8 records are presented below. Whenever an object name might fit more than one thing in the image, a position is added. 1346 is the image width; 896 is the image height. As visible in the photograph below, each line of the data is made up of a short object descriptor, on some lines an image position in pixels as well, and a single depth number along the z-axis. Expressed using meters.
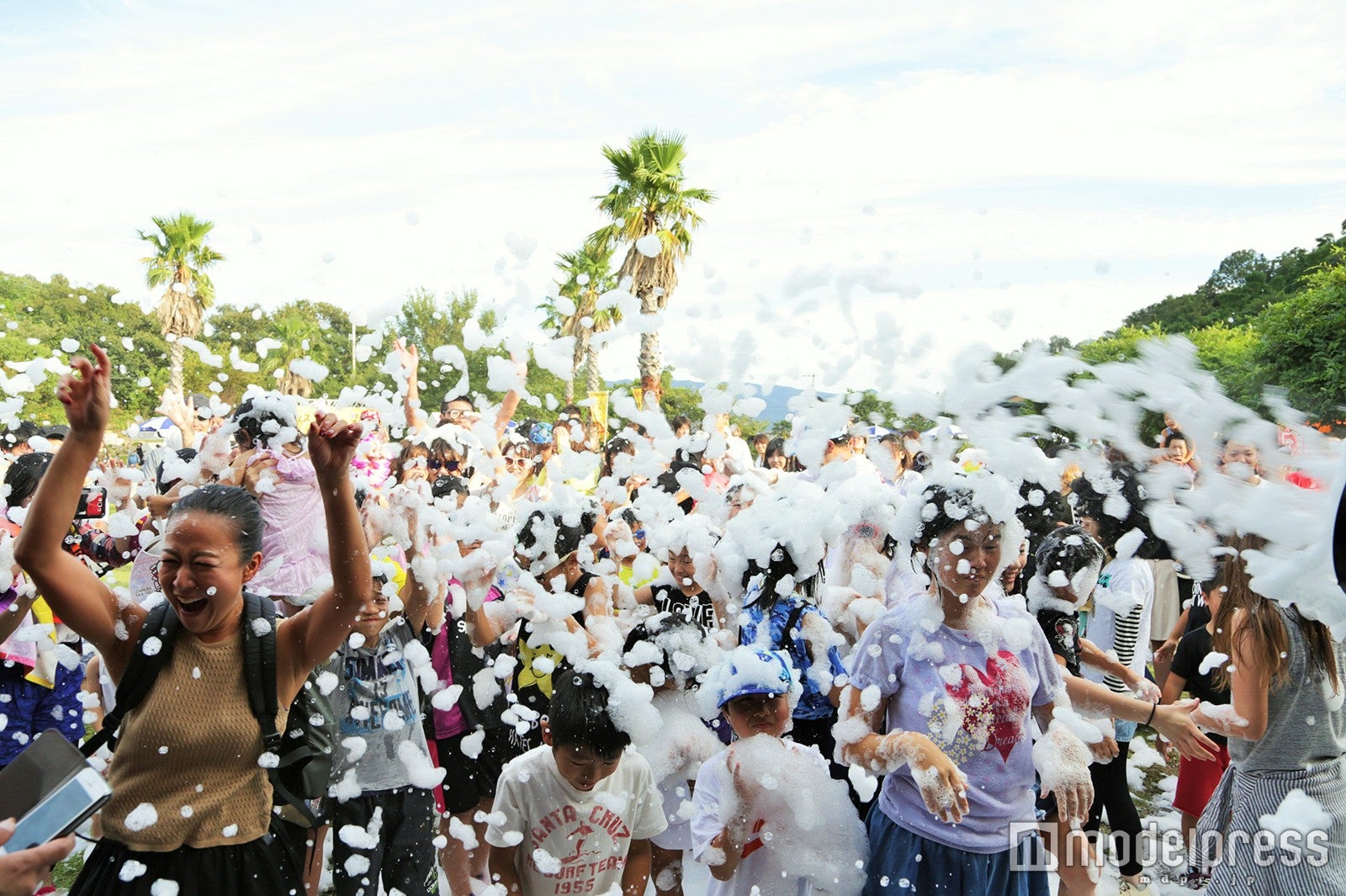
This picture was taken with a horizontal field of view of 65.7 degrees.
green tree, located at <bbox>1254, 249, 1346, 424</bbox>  15.08
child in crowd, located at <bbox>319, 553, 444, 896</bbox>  3.45
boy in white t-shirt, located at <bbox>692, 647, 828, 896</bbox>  2.88
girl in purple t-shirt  2.68
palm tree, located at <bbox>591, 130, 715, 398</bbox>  14.29
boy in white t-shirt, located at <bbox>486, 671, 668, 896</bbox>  2.84
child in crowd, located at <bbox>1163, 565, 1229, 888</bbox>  3.97
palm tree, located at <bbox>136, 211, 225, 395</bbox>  21.75
